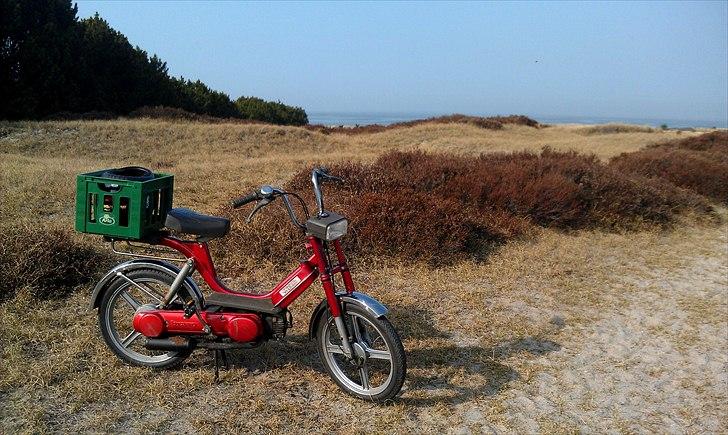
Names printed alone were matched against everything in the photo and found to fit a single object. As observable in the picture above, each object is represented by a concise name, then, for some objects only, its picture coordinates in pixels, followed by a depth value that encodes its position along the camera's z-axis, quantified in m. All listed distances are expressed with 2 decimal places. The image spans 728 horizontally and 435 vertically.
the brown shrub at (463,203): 6.22
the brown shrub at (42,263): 4.45
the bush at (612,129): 29.98
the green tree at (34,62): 20.20
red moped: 3.30
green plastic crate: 3.22
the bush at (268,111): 33.34
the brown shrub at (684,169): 11.55
